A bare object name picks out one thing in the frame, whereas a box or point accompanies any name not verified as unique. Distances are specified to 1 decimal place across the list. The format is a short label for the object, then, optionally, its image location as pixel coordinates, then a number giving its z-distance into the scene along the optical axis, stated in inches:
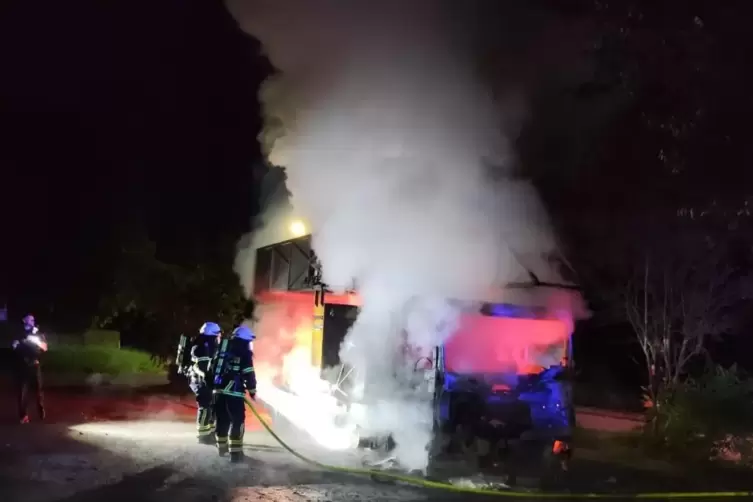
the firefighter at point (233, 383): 365.4
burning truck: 349.1
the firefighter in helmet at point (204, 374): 409.7
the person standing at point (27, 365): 462.3
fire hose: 311.7
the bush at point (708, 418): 430.6
